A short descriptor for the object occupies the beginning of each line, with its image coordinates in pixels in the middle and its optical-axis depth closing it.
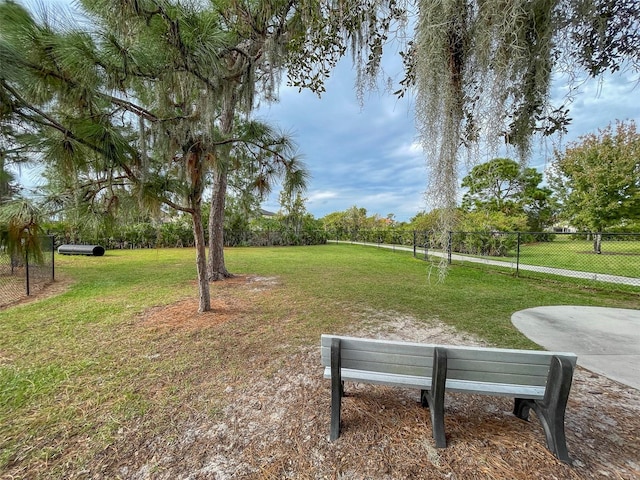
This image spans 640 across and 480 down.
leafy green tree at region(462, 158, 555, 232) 13.47
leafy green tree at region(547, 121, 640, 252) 10.13
